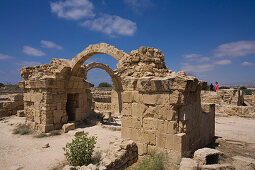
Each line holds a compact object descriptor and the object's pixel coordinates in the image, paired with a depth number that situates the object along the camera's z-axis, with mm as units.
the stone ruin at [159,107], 3973
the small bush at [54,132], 7866
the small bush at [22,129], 8168
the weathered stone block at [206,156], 3275
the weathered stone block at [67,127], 8143
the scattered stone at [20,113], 12076
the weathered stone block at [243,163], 2857
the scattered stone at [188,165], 2922
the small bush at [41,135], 7586
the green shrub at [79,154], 4371
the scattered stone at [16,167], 4568
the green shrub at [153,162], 3598
